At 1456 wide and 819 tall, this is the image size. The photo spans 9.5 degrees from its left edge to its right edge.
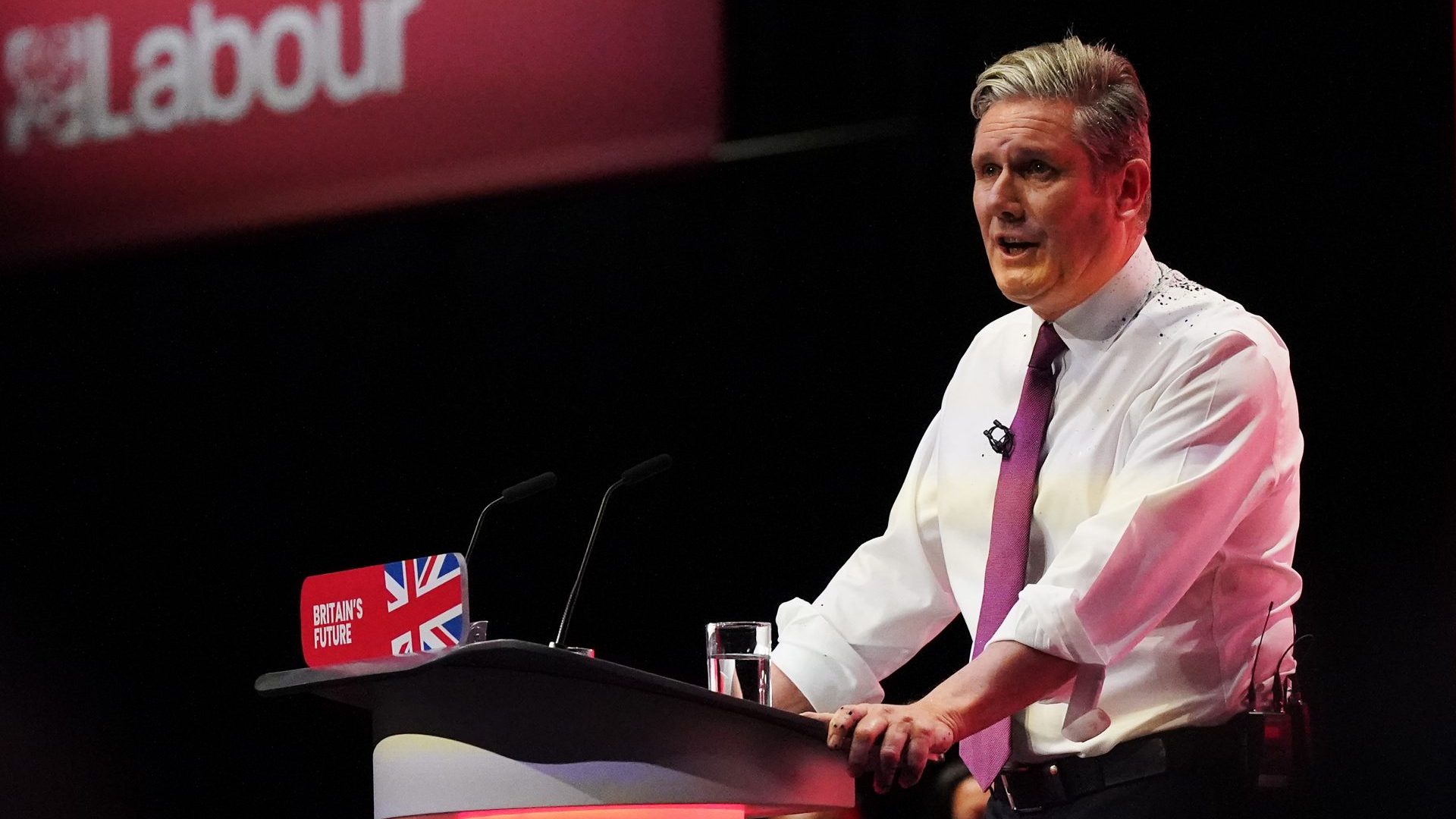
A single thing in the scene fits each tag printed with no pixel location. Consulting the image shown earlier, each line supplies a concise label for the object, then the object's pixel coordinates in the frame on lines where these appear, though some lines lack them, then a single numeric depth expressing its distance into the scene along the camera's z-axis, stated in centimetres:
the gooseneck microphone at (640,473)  877
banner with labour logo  980
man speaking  830
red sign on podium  817
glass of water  843
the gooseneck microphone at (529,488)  868
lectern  810
